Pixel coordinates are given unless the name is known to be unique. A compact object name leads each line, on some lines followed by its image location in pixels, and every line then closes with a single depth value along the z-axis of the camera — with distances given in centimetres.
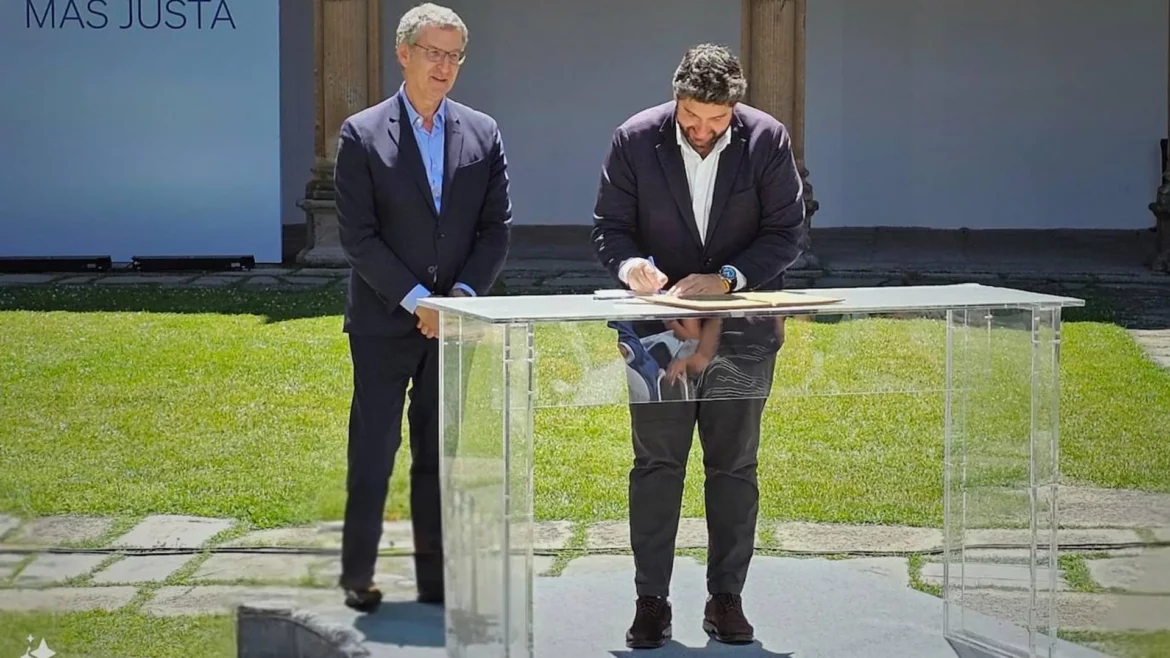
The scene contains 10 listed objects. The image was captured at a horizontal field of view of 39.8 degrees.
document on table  391
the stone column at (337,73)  1294
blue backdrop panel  1302
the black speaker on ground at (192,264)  1295
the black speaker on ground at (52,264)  1293
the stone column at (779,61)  1284
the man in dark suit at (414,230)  425
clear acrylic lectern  377
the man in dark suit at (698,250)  444
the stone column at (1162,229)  1288
